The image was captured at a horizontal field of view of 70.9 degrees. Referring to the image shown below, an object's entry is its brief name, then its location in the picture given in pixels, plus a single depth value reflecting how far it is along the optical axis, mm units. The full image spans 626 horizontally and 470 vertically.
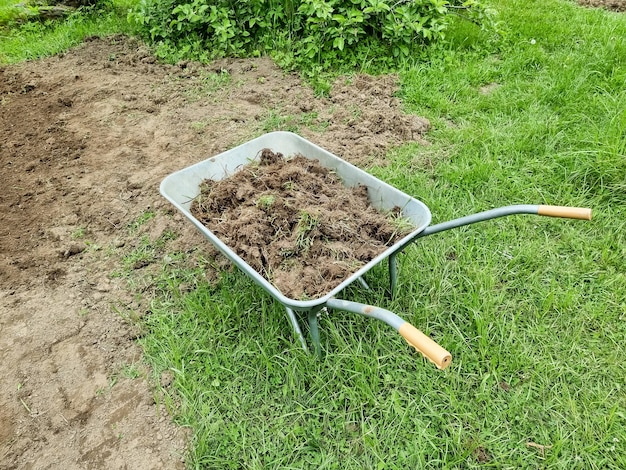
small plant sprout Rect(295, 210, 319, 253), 2223
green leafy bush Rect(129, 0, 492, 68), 4215
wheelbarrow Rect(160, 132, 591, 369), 1612
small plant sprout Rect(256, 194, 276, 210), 2379
